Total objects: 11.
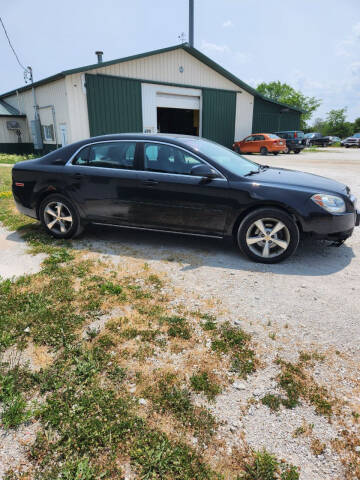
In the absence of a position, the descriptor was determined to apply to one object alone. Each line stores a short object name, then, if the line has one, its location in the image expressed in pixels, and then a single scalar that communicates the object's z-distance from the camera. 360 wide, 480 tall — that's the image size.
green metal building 17.11
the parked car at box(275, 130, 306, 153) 23.97
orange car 22.11
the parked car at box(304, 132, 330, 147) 38.04
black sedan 4.11
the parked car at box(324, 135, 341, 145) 40.62
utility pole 25.72
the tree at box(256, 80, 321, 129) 71.01
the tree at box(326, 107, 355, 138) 60.94
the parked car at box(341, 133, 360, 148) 34.96
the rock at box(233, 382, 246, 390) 2.26
